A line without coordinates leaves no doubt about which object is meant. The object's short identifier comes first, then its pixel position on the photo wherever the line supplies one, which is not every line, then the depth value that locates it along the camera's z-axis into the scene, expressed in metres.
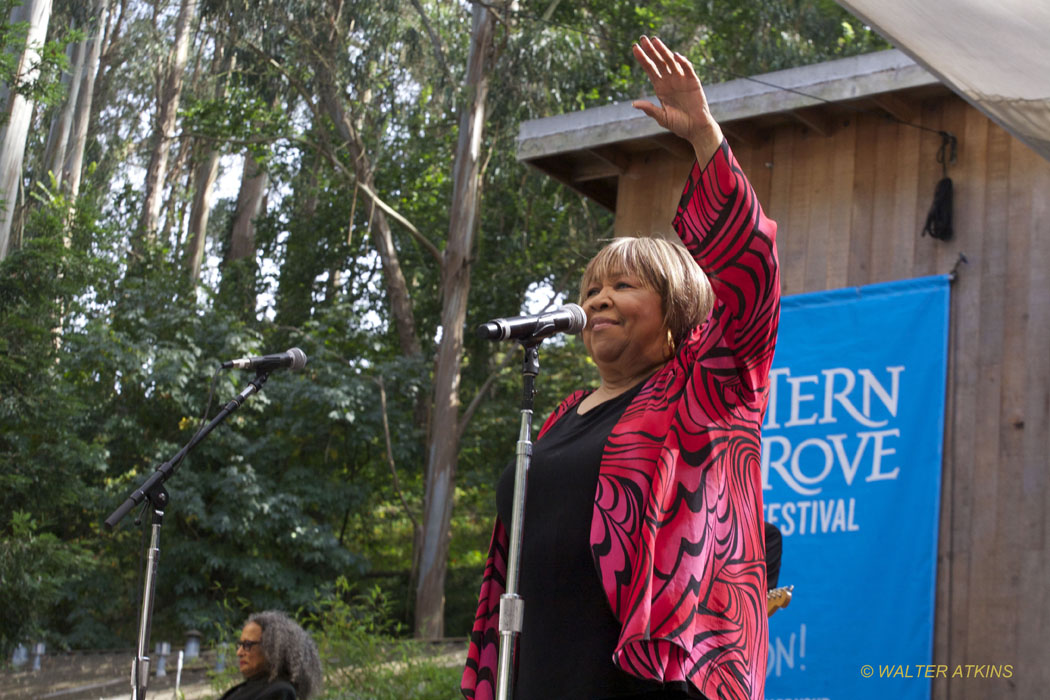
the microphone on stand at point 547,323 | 2.14
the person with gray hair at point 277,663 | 5.18
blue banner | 4.80
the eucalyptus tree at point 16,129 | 12.12
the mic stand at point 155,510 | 3.64
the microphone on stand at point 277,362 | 3.84
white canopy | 2.69
